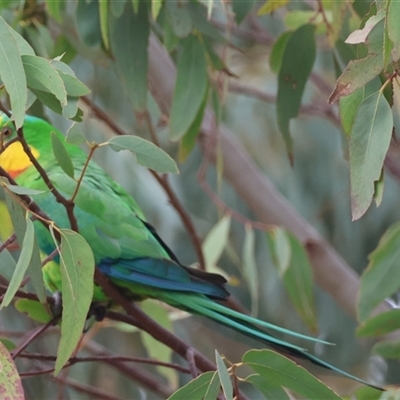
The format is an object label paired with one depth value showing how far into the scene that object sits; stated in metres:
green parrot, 7.12
